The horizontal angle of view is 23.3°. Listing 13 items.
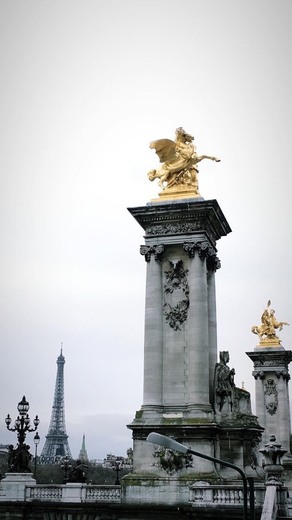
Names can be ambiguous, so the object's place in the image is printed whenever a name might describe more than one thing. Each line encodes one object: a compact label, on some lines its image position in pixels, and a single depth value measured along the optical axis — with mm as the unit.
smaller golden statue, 56500
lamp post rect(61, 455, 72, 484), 40281
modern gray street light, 13391
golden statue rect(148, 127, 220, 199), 32938
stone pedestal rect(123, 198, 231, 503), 28734
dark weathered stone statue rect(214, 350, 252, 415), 30562
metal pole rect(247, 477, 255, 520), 16016
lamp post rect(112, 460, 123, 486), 45594
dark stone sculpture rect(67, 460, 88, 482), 30375
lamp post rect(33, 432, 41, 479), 44681
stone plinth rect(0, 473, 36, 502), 29781
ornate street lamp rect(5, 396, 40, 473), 31734
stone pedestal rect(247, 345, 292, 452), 55250
